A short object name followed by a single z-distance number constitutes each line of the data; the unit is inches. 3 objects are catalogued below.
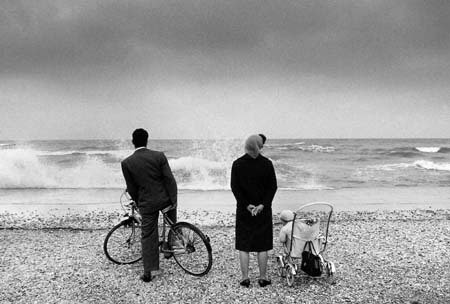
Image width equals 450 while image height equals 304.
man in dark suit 187.2
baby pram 184.1
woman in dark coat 174.9
